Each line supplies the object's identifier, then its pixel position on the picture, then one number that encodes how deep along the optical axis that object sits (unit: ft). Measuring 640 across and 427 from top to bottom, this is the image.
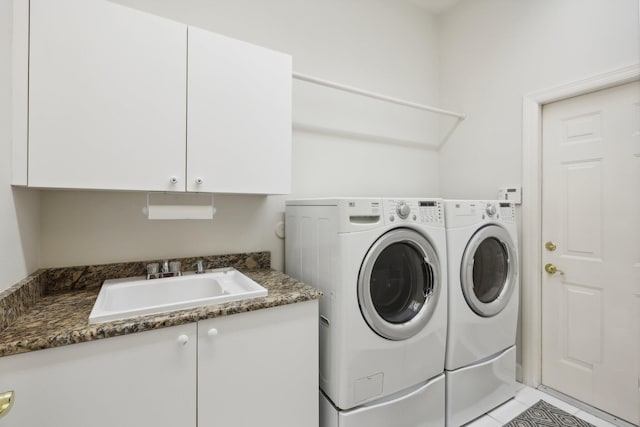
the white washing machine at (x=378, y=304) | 4.44
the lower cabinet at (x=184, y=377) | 2.95
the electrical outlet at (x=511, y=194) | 7.06
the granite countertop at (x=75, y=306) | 2.98
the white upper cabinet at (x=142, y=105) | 3.58
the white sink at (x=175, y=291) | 3.80
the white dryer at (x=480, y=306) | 5.46
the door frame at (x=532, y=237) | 6.84
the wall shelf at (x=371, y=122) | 6.87
